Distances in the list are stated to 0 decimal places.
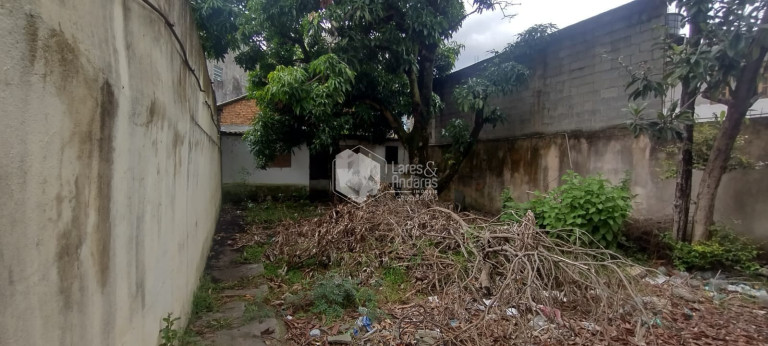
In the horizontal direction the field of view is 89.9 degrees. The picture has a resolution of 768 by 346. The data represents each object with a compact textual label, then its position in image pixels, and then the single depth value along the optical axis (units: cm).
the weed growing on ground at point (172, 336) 203
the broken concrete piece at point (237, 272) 436
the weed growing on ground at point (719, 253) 414
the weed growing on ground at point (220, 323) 290
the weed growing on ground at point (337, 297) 340
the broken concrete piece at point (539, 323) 287
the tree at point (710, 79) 381
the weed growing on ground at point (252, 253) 506
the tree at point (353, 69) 669
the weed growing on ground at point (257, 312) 313
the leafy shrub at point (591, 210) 463
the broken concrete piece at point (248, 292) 374
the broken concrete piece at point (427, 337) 283
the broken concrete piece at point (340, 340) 287
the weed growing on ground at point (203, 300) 319
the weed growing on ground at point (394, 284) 381
